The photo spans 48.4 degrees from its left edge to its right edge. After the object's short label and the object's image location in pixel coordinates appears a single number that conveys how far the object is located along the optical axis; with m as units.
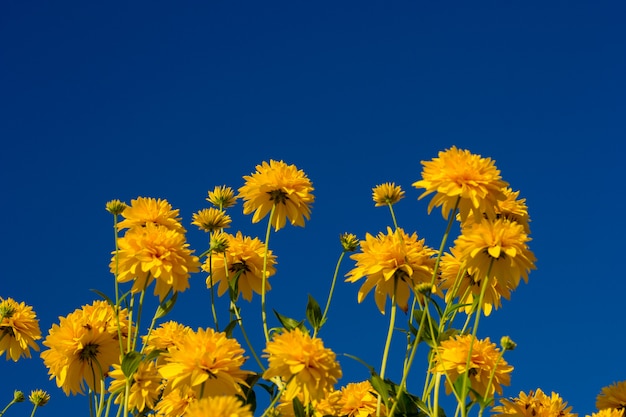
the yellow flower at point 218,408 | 1.83
